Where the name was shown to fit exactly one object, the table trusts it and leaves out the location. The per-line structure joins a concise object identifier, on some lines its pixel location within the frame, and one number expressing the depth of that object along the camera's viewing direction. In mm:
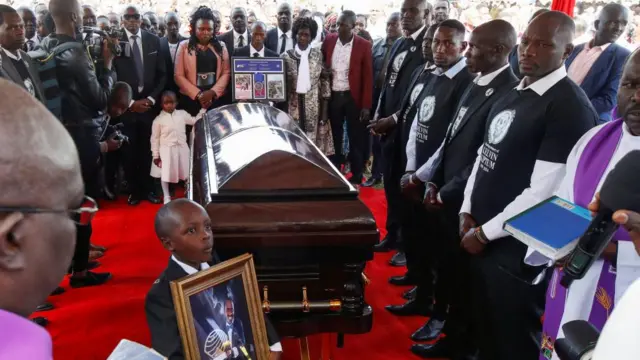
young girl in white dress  4953
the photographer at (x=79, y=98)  3223
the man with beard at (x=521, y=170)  1944
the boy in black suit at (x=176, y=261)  1596
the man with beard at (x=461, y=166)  2477
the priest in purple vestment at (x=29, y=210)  647
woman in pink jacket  5012
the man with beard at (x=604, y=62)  3924
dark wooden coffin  1938
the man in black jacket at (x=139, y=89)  5016
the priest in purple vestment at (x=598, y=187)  1553
